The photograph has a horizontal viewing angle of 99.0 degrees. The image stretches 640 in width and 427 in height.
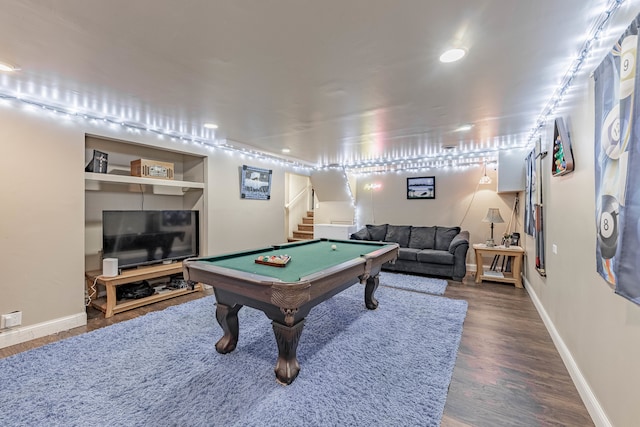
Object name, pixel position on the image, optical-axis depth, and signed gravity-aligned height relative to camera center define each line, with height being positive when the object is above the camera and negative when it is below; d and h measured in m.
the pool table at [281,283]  1.83 -0.54
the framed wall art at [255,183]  5.02 +0.55
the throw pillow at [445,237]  5.56 -0.51
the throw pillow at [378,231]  6.30 -0.46
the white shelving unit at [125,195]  3.42 +0.24
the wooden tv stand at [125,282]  3.30 -0.89
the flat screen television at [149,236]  3.50 -0.35
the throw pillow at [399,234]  6.03 -0.50
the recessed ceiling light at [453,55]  1.81 +1.07
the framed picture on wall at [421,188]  6.20 +0.57
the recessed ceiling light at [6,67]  2.01 +1.08
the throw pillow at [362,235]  6.26 -0.53
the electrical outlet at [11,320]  2.61 -1.05
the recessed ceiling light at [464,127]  3.50 +1.12
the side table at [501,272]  4.57 -0.91
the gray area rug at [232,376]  1.72 -1.27
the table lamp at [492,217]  4.89 -0.09
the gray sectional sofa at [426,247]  4.91 -0.70
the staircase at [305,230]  8.09 -0.56
